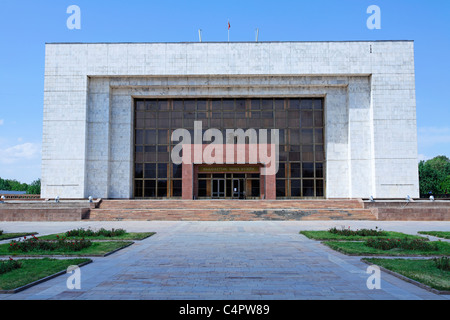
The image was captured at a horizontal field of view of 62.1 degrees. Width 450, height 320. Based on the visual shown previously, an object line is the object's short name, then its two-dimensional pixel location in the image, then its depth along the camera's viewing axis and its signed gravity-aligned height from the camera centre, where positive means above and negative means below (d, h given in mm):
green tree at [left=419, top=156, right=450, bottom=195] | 58469 -970
